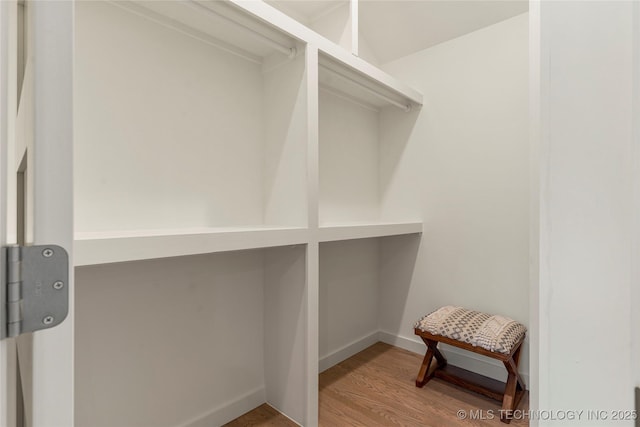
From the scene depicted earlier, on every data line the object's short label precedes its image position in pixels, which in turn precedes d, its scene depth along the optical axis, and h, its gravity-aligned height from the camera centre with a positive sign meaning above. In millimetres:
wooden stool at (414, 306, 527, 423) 1599 -699
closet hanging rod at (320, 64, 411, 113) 1772 +800
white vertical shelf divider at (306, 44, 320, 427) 1502 -130
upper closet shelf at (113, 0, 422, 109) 1271 +840
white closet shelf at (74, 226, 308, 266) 922 -104
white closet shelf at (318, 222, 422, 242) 1604 -106
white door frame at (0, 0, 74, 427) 329 +54
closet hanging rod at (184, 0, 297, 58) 1234 +810
